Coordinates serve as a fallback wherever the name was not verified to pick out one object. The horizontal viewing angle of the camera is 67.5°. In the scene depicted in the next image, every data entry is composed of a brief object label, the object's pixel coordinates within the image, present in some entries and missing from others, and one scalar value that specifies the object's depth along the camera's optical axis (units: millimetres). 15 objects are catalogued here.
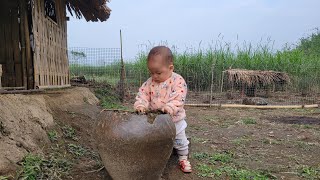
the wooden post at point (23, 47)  4439
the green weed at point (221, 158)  2791
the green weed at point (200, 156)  2782
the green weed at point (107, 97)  5726
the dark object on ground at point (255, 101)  7608
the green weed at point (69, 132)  2852
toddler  2105
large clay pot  1650
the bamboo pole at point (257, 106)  7334
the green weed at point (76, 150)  2526
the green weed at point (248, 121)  5083
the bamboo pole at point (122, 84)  7774
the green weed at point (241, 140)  3598
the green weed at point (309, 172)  2487
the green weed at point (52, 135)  2615
